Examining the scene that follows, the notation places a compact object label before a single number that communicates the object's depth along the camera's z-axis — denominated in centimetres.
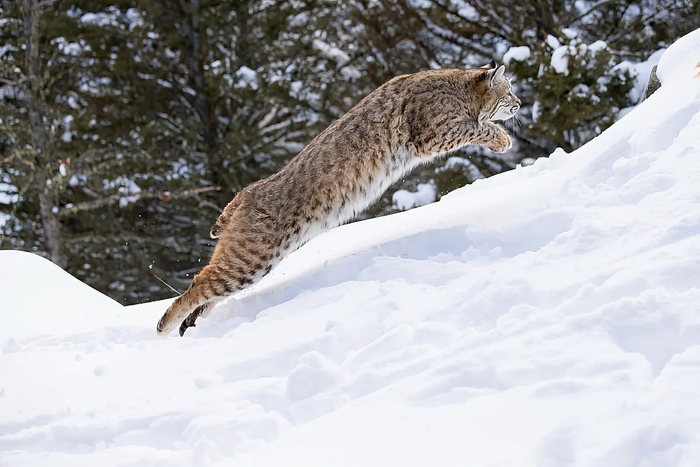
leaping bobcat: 985
